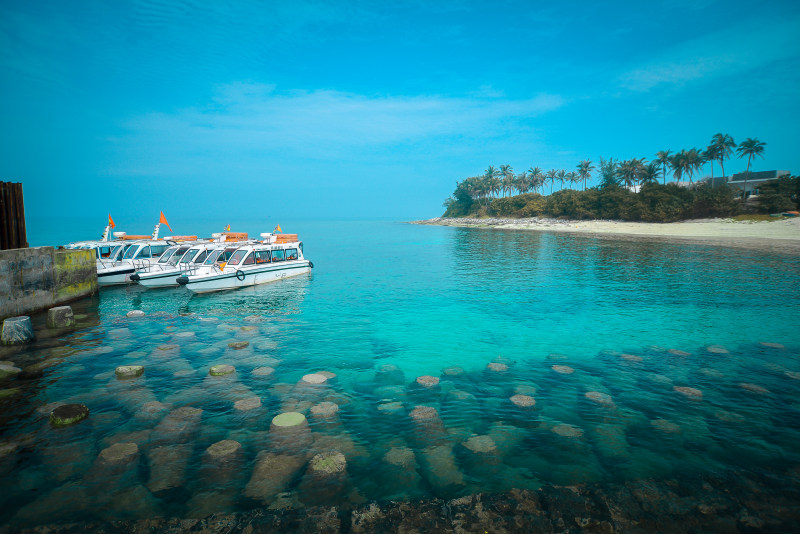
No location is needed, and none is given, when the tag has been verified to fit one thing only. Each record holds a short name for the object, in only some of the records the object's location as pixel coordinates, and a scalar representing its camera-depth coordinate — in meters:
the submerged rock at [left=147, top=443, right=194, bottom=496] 6.48
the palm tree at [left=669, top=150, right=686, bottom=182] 98.50
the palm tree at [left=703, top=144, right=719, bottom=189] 94.19
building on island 94.94
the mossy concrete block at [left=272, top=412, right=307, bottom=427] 8.52
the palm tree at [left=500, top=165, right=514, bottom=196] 158.00
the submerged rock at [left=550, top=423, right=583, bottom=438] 8.15
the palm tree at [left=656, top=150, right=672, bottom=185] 101.50
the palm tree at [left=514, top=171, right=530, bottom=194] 155.88
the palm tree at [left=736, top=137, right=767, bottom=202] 88.44
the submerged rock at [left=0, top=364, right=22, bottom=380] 10.69
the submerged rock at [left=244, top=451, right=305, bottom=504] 6.32
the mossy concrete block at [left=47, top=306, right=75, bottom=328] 15.72
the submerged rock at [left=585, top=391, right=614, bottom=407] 9.55
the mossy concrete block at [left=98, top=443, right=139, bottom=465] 7.10
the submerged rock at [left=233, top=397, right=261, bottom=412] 9.31
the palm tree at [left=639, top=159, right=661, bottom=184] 100.75
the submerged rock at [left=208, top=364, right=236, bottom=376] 11.31
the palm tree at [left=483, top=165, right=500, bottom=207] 157.75
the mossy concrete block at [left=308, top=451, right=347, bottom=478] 6.86
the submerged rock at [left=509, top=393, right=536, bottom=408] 9.55
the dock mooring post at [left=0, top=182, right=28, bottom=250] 16.45
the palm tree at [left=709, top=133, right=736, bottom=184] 91.56
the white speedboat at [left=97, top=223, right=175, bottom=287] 24.48
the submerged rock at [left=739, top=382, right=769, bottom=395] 9.93
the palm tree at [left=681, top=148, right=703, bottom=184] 97.03
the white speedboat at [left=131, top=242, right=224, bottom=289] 23.94
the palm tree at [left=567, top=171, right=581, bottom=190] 146.62
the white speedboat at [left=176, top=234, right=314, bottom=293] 22.92
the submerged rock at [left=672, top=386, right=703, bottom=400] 9.78
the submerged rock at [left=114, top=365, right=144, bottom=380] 11.02
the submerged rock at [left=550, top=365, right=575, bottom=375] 11.69
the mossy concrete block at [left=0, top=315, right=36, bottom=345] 13.22
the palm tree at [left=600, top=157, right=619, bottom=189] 111.44
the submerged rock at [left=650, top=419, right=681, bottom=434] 8.23
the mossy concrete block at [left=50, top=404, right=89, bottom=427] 8.32
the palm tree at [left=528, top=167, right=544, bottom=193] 151.98
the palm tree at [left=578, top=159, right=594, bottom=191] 136.25
